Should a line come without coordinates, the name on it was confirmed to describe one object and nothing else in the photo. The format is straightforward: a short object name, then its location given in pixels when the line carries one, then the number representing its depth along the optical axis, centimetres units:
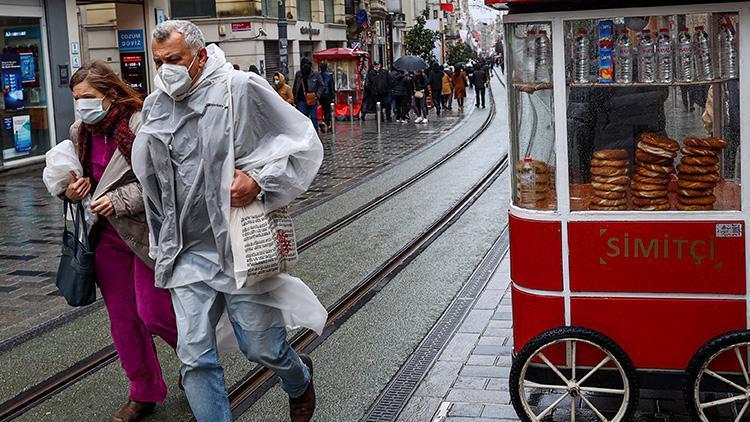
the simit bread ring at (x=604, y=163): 500
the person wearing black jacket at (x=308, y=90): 2459
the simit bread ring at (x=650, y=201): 493
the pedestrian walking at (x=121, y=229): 518
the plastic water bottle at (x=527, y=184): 511
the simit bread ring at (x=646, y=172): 496
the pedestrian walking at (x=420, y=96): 3058
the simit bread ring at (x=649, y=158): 501
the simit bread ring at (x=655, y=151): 499
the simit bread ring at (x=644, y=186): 495
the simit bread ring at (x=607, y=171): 500
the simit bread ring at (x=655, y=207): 491
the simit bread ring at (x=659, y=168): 498
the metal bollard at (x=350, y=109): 3031
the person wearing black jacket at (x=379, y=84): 3008
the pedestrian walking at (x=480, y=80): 3662
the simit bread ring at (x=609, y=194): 499
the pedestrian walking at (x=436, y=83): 3328
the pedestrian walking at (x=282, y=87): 2228
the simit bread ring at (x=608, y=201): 499
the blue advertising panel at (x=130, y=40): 2594
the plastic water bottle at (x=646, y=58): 485
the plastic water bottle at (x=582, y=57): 485
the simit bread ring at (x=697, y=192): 489
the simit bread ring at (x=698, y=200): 488
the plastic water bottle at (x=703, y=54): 480
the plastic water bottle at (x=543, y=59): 489
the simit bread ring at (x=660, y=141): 500
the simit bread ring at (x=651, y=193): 494
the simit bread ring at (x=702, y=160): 491
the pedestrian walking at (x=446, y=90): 3569
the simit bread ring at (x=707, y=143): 490
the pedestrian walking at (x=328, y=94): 2640
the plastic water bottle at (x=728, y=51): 469
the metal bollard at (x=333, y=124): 2569
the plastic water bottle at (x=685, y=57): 484
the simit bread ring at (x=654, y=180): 495
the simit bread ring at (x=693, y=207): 486
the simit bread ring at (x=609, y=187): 498
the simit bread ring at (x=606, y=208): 498
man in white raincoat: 455
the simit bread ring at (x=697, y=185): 489
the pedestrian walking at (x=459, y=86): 3672
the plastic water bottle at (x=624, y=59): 486
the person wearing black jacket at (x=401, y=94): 3034
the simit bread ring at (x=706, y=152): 492
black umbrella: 3417
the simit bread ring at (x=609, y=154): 501
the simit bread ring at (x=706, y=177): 488
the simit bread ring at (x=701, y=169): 489
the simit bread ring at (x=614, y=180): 499
